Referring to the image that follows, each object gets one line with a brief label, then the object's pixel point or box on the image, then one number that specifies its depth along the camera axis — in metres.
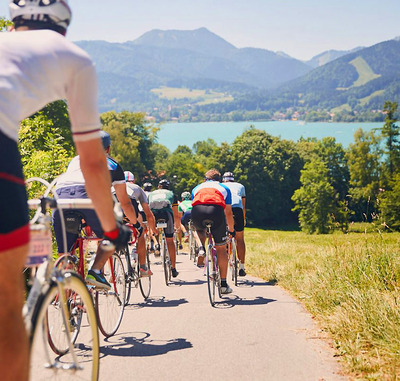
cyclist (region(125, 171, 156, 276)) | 8.64
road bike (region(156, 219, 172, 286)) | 9.84
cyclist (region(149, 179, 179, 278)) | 10.24
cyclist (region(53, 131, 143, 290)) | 5.17
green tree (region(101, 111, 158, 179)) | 79.31
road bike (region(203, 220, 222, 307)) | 8.02
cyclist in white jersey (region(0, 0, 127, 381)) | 2.09
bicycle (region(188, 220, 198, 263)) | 14.55
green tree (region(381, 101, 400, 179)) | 78.25
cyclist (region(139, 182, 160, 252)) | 11.41
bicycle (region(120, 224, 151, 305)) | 7.53
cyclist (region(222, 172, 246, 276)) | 10.62
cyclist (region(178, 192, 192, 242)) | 13.41
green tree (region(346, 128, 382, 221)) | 82.62
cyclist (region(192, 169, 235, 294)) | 8.35
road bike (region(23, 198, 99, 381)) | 2.59
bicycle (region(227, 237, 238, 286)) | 10.16
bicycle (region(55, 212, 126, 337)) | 5.40
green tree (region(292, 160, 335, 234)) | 72.56
